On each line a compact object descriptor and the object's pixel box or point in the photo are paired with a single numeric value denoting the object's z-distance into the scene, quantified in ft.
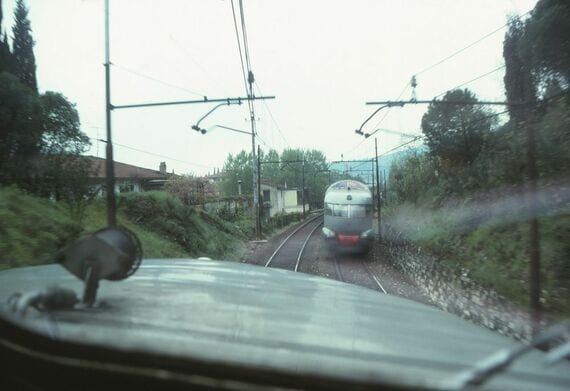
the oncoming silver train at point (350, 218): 67.46
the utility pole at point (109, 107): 31.82
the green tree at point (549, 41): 43.42
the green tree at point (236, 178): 223.51
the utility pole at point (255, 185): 71.30
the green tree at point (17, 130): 43.09
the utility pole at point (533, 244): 27.40
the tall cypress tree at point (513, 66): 55.87
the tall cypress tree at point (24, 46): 55.16
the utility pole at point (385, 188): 129.39
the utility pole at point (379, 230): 86.03
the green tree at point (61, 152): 46.88
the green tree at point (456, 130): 64.59
